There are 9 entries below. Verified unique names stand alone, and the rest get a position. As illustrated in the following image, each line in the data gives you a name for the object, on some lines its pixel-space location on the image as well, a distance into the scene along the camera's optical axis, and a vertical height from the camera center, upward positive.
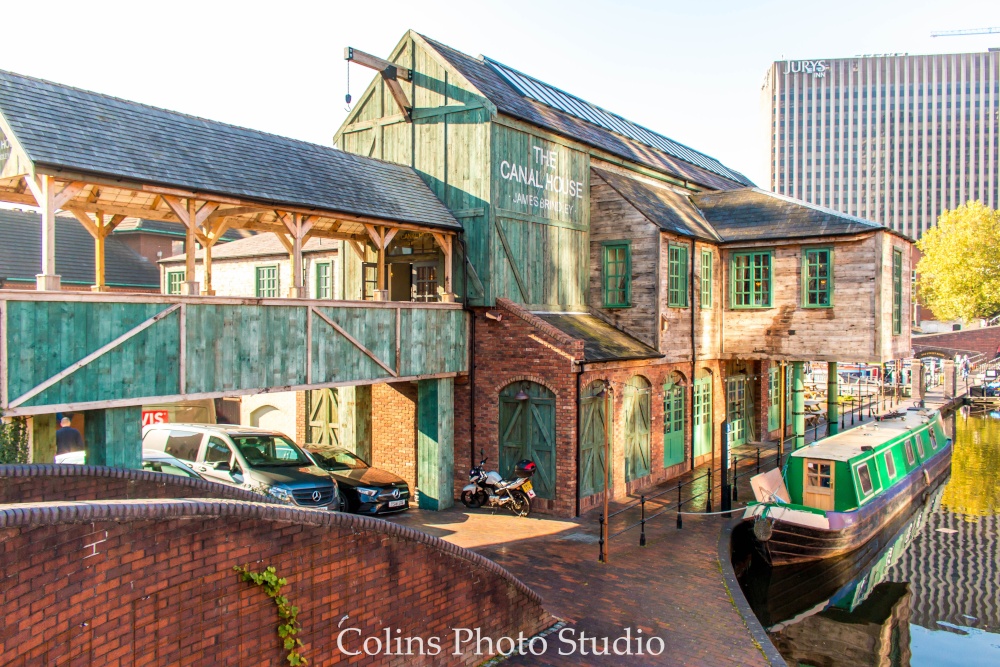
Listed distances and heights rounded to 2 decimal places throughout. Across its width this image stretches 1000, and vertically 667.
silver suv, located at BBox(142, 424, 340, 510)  13.73 -2.45
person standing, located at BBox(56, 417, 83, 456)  13.83 -1.95
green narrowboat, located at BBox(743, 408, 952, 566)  15.27 -3.60
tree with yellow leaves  62.16 +5.39
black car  15.08 -3.07
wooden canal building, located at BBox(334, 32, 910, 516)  16.72 +1.36
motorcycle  15.88 -3.33
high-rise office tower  118.31 +31.02
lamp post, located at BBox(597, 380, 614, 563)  12.98 -3.40
